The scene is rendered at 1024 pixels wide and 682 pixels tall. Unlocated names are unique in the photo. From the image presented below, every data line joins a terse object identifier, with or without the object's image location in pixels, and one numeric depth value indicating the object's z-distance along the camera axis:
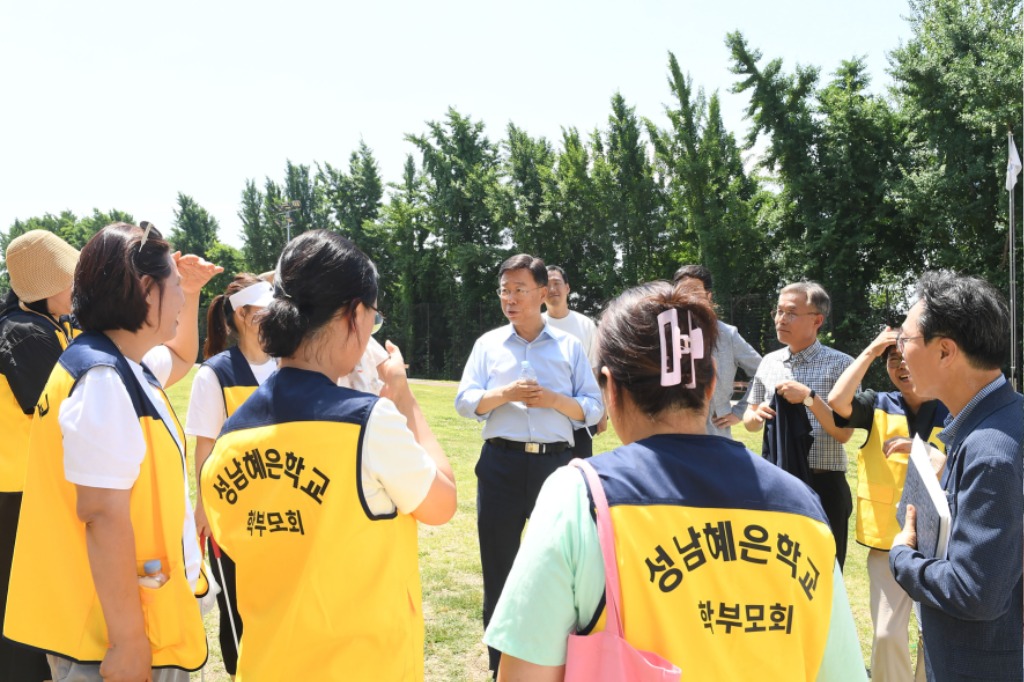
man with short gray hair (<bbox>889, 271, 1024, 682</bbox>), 2.13
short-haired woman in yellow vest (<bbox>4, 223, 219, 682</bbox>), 2.04
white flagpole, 10.53
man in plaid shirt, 4.45
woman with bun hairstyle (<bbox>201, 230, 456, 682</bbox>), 1.96
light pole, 47.06
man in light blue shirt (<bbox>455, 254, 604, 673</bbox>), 4.71
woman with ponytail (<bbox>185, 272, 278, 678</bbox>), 3.76
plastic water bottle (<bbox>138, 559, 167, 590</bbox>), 2.12
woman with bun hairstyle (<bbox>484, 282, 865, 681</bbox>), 1.48
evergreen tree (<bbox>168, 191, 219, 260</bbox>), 64.94
